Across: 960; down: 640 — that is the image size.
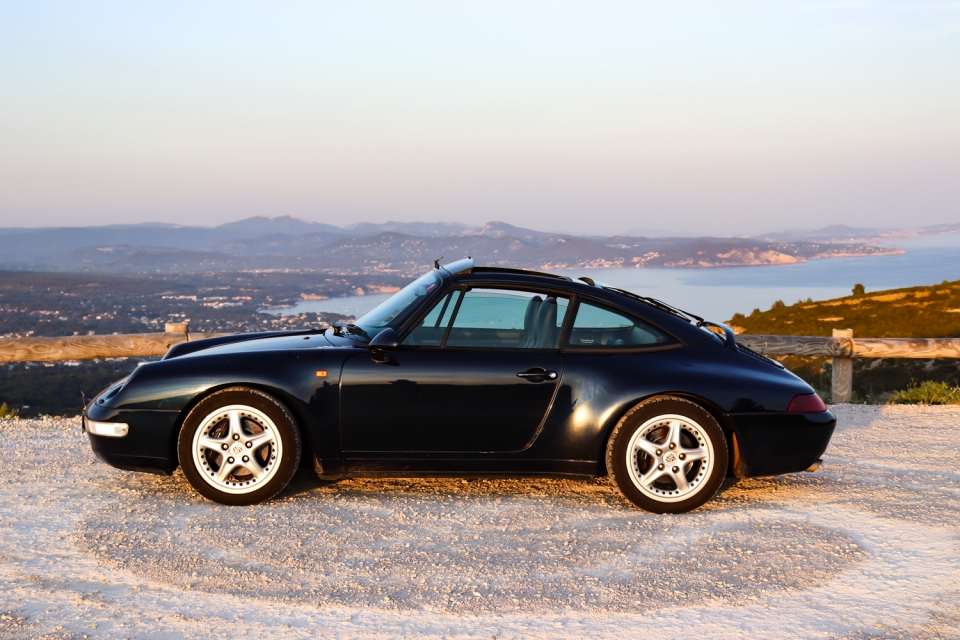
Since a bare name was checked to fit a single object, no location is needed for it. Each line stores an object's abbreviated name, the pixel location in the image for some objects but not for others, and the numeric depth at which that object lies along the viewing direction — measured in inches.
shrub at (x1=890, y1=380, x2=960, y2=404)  361.7
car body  186.2
